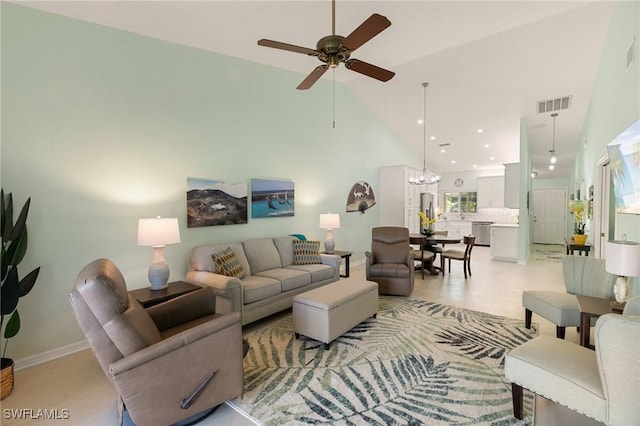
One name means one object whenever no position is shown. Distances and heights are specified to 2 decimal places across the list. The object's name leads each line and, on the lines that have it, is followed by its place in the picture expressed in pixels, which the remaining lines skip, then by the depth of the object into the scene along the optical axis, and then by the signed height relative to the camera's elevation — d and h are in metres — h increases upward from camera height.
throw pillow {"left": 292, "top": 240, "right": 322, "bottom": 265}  4.65 -0.65
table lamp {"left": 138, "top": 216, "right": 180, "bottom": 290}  2.98 -0.28
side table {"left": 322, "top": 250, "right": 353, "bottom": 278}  5.24 -0.75
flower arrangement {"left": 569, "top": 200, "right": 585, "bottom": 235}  5.69 +0.07
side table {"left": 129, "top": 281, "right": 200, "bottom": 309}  2.74 -0.81
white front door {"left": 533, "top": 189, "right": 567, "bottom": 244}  10.55 -0.07
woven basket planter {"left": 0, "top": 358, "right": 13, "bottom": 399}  2.24 -1.29
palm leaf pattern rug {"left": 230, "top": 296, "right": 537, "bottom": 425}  2.02 -1.35
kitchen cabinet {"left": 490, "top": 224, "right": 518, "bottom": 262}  7.23 -0.72
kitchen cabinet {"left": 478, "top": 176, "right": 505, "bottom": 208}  10.28 +0.74
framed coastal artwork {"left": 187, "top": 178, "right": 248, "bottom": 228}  3.85 +0.12
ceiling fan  2.12 +1.33
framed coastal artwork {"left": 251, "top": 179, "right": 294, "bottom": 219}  4.64 +0.22
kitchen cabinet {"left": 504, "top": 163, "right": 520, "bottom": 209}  7.36 +0.70
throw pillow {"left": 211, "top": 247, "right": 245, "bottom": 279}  3.56 -0.64
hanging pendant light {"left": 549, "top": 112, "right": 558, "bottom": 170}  6.56 +1.89
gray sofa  3.22 -0.84
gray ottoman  2.89 -1.01
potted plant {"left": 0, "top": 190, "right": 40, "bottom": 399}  2.30 -0.52
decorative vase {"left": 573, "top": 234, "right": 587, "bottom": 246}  5.27 -0.46
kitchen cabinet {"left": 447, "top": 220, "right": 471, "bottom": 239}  10.98 -0.59
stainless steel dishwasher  10.33 -0.68
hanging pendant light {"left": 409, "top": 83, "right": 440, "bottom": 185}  6.66 +1.95
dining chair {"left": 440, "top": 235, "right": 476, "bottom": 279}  5.81 -0.83
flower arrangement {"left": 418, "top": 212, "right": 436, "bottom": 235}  6.22 -0.21
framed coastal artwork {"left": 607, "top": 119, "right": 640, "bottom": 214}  2.25 +0.38
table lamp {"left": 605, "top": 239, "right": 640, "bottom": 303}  2.07 -0.34
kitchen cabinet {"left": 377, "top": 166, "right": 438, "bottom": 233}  7.34 +0.41
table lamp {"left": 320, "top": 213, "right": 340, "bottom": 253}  5.23 -0.23
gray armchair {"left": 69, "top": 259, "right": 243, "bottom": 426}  1.64 -0.86
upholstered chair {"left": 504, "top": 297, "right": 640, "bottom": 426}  1.40 -0.89
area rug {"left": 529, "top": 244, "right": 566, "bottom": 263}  7.85 -1.18
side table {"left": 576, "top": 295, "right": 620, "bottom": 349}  2.21 -0.73
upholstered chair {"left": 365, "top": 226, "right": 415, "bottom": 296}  4.56 -0.82
